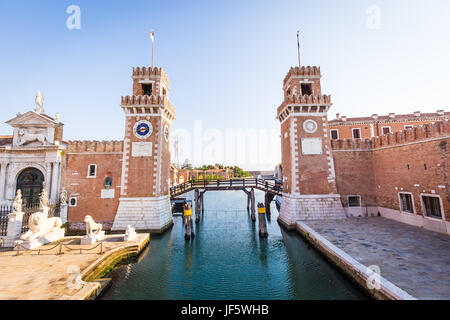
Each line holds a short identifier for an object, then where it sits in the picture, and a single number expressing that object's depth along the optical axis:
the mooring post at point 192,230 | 16.38
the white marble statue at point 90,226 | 12.80
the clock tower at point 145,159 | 17.14
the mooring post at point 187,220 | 15.77
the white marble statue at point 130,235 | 13.41
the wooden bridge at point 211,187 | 21.28
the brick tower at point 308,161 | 17.22
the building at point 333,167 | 15.71
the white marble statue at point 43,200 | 13.76
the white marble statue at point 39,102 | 19.35
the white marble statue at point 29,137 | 18.30
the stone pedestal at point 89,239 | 12.54
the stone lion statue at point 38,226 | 11.78
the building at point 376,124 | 24.89
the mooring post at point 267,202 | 25.92
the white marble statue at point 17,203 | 12.31
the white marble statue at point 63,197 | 17.38
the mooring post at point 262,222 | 16.05
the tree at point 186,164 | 105.79
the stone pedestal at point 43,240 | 11.33
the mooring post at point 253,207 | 21.45
